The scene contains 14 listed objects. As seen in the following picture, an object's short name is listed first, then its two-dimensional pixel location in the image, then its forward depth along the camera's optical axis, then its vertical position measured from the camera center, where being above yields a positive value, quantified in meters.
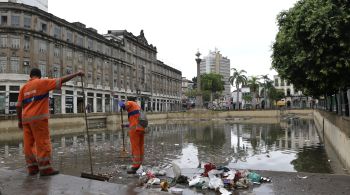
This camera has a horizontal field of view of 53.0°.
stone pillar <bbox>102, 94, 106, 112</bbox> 65.00 +0.69
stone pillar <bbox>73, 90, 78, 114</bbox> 54.84 +1.11
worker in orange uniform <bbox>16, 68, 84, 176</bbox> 6.74 -0.17
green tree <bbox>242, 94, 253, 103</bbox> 118.69 +2.74
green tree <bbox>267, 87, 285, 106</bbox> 105.25 +3.53
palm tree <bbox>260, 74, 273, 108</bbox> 98.68 +6.54
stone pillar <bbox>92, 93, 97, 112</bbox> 61.01 +0.40
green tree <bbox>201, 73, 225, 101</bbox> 111.56 +7.61
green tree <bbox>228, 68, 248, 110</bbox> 93.12 +7.49
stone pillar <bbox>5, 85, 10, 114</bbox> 44.27 +1.32
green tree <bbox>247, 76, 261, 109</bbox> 93.50 +6.22
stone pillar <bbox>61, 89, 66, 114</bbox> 51.81 +0.91
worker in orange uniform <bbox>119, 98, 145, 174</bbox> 9.16 -0.81
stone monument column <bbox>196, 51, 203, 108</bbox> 73.76 +2.76
